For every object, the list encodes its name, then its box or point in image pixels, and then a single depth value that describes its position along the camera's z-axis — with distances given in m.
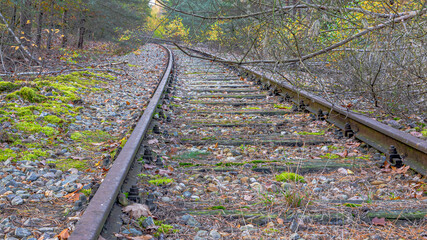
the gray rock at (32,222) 2.22
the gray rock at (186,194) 2.80
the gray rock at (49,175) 3.03
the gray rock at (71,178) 2.95
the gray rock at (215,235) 2.18
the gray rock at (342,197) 2.76
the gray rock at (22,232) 2.08
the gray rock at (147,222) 2.20
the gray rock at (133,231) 2.08
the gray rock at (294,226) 2.23
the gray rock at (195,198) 2.74
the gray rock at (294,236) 2.12
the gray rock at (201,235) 2.16
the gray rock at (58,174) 3.07
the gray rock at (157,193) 2.72
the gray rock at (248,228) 2.26
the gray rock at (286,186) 2.87
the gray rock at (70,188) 2.80
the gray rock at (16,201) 2.49
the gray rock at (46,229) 2.16
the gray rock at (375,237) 2.12
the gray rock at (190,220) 2.33
